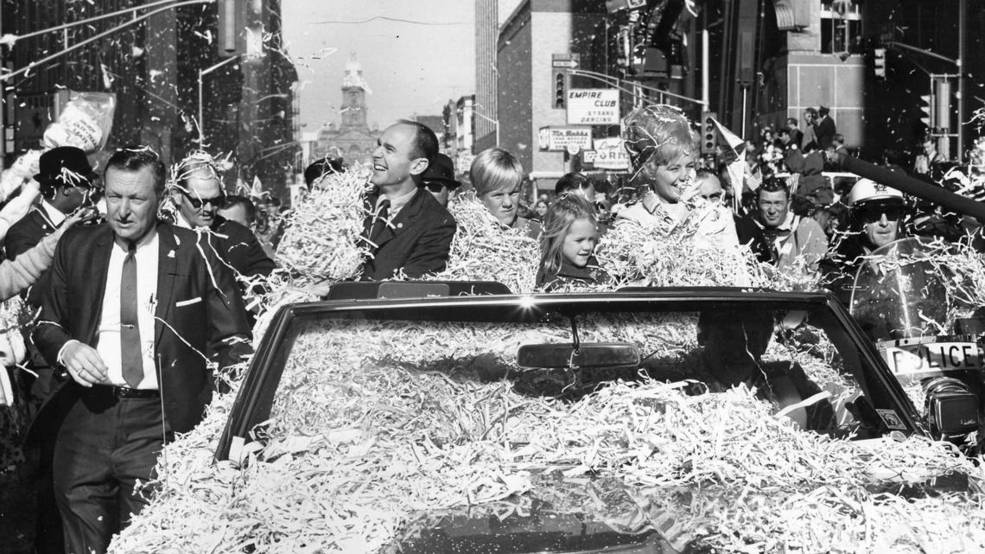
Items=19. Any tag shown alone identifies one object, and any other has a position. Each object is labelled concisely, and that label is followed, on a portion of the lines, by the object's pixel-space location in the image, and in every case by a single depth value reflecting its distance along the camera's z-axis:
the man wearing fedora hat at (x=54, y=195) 7.27
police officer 7.60
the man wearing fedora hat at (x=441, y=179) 7.36
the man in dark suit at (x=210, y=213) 7.10
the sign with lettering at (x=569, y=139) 47.53
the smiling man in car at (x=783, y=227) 8.53
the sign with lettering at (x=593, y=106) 45.00
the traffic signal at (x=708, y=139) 26.32
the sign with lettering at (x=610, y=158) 43.59
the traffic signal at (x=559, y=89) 48.09
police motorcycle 5.58
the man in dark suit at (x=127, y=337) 5.17
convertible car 3.06
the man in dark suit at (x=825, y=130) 23.91
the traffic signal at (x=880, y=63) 38.16
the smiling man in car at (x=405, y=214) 5.56
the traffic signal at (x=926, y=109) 35.38
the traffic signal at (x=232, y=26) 17.50
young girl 5.58
